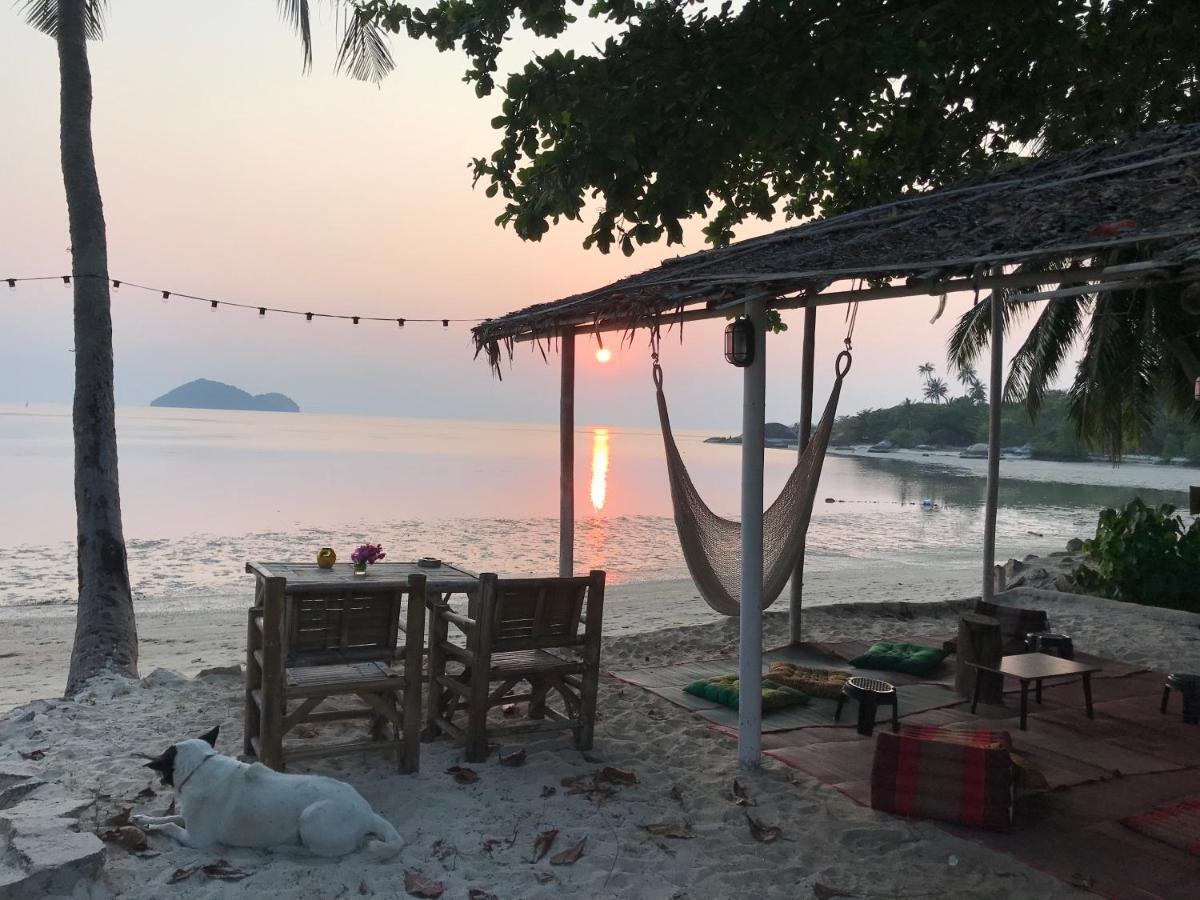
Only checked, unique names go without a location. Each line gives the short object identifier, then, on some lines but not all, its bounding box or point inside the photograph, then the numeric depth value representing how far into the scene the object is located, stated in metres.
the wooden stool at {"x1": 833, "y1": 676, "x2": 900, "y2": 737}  3.45
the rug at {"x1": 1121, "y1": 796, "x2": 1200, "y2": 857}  2.54
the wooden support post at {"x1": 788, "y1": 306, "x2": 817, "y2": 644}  5.07
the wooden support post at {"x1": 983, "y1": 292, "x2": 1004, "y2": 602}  6.09
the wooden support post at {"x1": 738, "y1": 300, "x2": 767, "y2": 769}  3.22
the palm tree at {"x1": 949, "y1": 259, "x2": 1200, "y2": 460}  9.02
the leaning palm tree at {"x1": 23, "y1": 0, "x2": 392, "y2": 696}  5.14
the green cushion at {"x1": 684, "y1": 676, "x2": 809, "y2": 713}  3.89
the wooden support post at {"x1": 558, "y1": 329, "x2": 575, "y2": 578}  4.59
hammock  3.62
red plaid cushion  2.66
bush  6.36
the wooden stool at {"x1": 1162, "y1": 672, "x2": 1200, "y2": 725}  3.69
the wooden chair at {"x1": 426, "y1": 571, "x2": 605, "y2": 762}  3.15
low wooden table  3.64
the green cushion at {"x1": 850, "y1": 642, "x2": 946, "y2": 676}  4.62
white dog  2.41
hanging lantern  3.29
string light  7.60
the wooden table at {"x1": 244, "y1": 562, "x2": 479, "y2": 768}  2.85
